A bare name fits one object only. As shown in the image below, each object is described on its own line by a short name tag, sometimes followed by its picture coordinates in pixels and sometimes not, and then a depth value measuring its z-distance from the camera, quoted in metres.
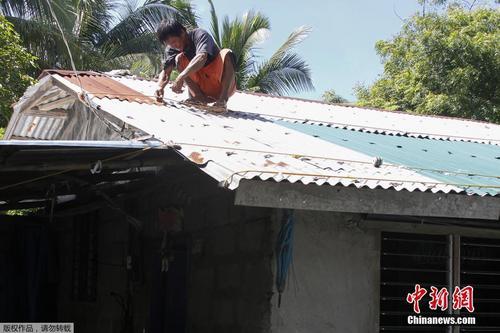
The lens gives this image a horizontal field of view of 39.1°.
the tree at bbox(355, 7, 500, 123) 15.83
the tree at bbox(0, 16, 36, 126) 10.36
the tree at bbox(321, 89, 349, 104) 25.80
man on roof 7.09
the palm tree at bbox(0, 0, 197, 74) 15.11
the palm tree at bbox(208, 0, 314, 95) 20.52
